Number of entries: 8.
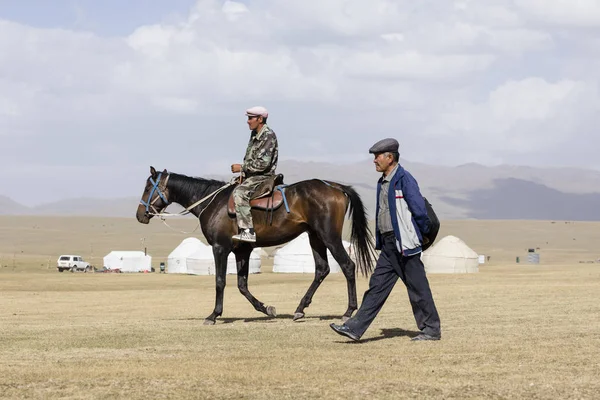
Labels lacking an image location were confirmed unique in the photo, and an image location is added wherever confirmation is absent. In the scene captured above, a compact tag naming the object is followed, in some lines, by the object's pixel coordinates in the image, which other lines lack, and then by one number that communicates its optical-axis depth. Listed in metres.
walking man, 11.52
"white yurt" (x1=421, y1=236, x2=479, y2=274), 61.66
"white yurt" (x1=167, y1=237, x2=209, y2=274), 69.69
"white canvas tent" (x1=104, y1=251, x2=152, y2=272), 78.75
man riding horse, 15.32
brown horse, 15.38
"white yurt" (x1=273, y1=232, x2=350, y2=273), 66.06
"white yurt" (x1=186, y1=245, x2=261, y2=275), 66.38
